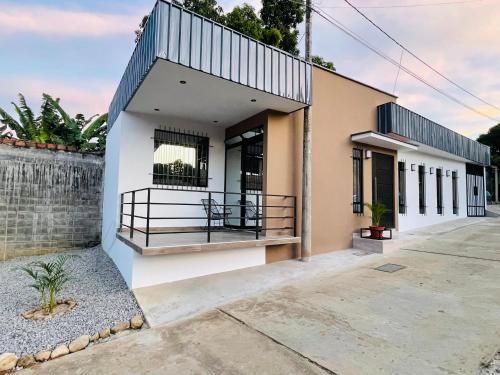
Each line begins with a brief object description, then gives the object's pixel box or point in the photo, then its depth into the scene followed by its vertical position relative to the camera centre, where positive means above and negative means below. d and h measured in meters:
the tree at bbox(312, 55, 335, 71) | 18.20 +9.41
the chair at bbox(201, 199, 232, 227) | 7.31 -0.29
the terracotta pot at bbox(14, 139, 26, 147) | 7.07 +1.38
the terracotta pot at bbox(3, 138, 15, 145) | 6.95 +1.41
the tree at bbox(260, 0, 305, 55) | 16.91 +11.50
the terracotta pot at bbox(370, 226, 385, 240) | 7.62 -0.82
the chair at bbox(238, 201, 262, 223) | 7.73 -0.30
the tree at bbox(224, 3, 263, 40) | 14.91 +9.99
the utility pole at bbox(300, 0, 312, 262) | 6.34 +0.26
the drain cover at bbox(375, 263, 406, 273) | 5.75 -1.40
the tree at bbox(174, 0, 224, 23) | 15.22 +10.75
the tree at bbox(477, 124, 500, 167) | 27.86 +6.84
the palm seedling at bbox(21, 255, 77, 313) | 3.93 -1.45
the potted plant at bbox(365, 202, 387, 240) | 7.51 -0.49
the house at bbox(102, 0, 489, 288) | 4.72 +1.44
